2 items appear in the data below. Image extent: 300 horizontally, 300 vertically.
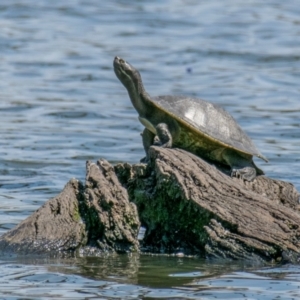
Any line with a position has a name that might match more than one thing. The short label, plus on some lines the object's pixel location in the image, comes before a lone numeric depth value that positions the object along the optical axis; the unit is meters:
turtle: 14.52
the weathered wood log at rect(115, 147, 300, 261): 13.03
